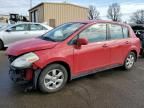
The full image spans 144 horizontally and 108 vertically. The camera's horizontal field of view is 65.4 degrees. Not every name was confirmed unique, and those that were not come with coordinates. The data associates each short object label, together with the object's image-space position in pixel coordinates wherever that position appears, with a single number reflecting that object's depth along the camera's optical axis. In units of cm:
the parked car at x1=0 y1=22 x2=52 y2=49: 561
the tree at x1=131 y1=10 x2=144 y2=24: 3784
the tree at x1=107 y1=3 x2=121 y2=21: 3799
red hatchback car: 233
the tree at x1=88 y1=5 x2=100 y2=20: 3712
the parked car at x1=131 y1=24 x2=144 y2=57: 464
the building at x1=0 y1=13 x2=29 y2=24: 1688
